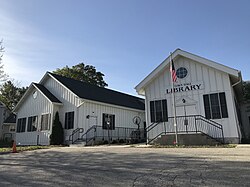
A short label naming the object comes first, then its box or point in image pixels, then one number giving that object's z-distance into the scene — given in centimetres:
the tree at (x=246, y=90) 2175
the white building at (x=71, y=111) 1811
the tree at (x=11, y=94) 4481
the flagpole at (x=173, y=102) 1191
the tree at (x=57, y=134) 1784
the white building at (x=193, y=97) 1269
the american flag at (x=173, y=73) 1289
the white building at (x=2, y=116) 2994
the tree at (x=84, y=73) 3884
